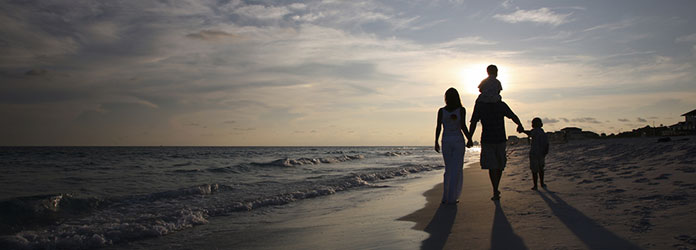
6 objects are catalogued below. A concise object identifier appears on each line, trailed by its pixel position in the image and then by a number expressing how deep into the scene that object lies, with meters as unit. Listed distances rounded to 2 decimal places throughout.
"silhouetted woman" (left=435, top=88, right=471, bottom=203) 5.70
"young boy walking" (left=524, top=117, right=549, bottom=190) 7.38
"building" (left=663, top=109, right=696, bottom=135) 37.28
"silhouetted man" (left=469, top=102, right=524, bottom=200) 5.84
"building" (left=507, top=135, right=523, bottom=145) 85.39
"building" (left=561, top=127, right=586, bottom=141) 62.20
